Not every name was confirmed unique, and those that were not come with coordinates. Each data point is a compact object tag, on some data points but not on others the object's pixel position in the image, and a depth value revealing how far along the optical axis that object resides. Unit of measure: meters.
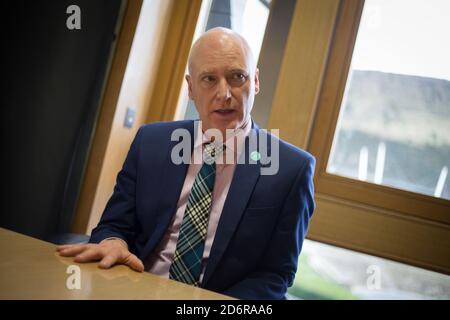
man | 1.25
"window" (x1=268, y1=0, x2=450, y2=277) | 2.13
